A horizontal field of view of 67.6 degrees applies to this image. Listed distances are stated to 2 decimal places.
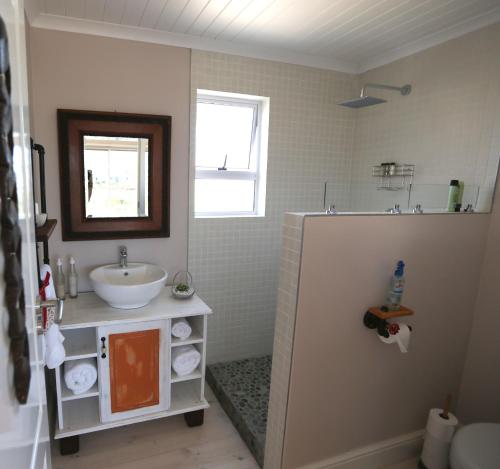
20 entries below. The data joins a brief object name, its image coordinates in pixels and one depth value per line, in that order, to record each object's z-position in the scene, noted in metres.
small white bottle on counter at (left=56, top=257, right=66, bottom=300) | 2.24
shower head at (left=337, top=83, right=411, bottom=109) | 2.09
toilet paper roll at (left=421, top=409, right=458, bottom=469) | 2.00
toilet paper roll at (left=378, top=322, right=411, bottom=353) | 1.79
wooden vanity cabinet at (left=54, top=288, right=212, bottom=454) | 2.05
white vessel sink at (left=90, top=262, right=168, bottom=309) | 2.09
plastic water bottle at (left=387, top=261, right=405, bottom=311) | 1.78
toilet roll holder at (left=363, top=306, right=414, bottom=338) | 1.76
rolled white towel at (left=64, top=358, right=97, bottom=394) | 2.03
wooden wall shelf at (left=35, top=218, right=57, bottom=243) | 1.54
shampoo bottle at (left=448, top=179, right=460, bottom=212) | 2.14
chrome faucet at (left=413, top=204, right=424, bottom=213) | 1.94
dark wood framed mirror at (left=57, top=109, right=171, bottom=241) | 2.34
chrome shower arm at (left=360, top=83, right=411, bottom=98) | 2.48
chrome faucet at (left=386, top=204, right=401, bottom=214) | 1.84
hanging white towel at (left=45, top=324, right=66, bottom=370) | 1.68
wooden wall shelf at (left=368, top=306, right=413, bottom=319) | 1.75
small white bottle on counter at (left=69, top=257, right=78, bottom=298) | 2.33
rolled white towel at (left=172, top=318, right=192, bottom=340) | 2.26
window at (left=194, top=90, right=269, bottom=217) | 2.83
